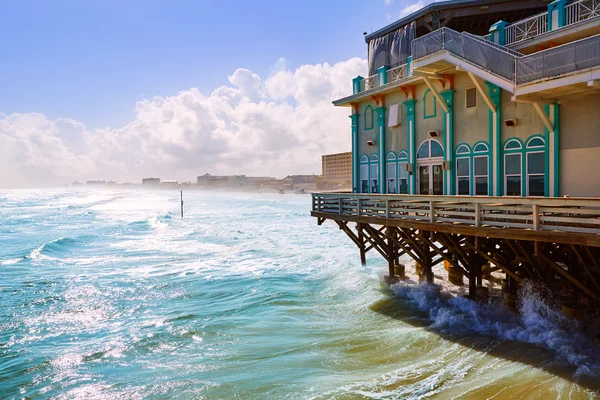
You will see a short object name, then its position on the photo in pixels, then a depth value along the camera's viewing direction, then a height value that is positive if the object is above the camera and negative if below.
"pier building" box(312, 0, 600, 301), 11.09 +1.44
